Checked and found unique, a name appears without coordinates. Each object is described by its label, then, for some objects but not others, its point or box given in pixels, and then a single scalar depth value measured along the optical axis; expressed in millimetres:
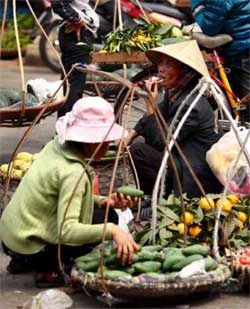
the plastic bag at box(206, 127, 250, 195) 6597
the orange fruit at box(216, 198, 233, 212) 6082
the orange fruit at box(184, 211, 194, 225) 5983
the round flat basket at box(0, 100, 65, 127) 7434
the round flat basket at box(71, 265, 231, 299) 5340
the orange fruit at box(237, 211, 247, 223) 6120
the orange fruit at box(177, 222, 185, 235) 5926
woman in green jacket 5425
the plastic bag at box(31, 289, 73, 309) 5586
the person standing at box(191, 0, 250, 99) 8648
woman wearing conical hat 6720
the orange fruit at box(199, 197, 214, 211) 6021
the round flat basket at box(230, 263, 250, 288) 5714
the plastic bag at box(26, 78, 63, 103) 8015
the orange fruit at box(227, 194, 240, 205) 6215
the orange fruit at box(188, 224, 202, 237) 5997
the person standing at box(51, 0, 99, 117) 8818
